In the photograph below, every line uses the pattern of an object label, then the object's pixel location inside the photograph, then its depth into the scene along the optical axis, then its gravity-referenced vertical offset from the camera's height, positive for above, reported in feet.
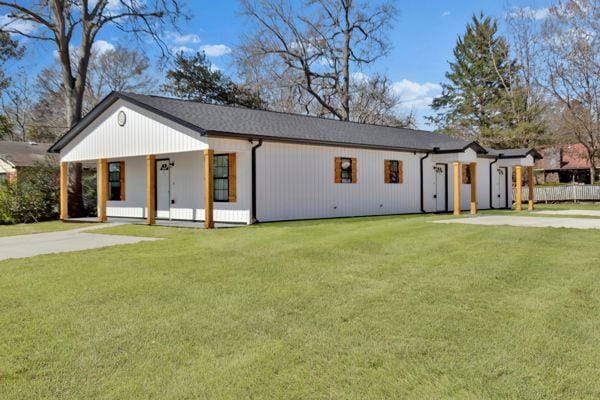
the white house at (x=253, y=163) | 43.01 +3.39
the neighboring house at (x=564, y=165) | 138.92 +8.61
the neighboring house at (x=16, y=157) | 76.89 +6.67
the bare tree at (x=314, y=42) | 100.32 +32.19
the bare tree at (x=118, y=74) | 109.09 +27.77
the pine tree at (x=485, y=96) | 114.32 +25.59
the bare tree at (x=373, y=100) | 110.93 +21.88
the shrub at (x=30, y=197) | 54.95 +0.08
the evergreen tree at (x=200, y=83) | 91.09 +21.44
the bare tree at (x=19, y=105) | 116.16 +22.90
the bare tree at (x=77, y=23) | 62.49 +23.89
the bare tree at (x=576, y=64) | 88.89 +24.77
